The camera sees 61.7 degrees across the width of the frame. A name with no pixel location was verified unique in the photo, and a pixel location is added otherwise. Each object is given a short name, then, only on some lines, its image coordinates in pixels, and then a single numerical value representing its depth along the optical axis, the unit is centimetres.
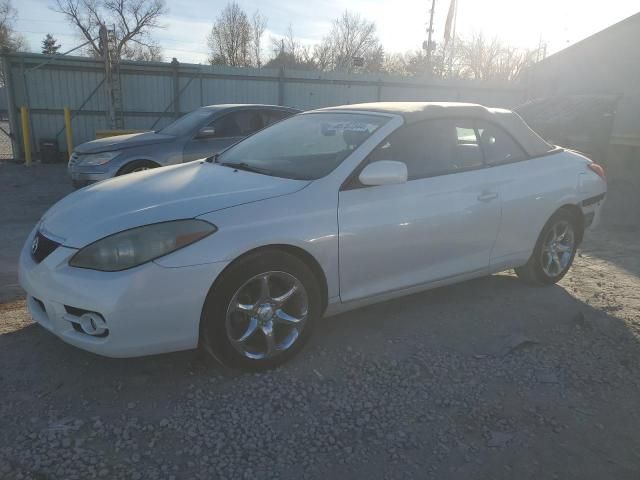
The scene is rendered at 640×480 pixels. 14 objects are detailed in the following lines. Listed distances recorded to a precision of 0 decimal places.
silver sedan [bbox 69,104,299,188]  763
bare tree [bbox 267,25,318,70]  5419
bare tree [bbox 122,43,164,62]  4866
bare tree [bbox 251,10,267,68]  5694
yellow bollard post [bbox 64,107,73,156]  1318
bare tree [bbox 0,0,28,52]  4837
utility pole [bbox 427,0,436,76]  3631
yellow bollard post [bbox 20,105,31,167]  1310
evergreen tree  7062
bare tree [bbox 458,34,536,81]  4600
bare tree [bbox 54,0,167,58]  4303
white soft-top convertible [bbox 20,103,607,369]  273
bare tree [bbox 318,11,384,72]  5769
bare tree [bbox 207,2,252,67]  5638
